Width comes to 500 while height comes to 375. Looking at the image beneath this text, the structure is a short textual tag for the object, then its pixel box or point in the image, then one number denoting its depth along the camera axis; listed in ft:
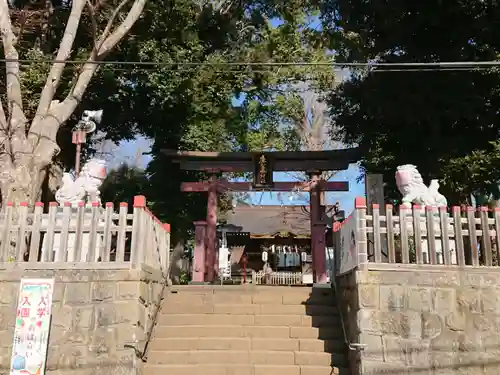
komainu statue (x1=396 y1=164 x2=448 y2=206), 25.26
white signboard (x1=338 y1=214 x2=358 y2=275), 22.52
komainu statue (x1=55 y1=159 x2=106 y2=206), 25.71
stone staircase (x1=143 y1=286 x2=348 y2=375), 22.38
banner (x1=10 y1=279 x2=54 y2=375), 19.74
